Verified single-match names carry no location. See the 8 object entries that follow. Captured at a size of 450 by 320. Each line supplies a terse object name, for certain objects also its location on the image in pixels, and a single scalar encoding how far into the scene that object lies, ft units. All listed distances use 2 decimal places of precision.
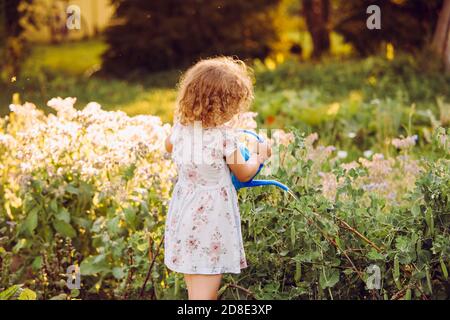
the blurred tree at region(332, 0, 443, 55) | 35.14
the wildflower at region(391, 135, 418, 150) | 11.51
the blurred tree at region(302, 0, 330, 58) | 42.09
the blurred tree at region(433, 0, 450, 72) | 28.84
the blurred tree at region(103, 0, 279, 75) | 36.86
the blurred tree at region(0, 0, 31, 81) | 31.67
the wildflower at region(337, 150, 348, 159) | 14.33
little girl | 8.85
